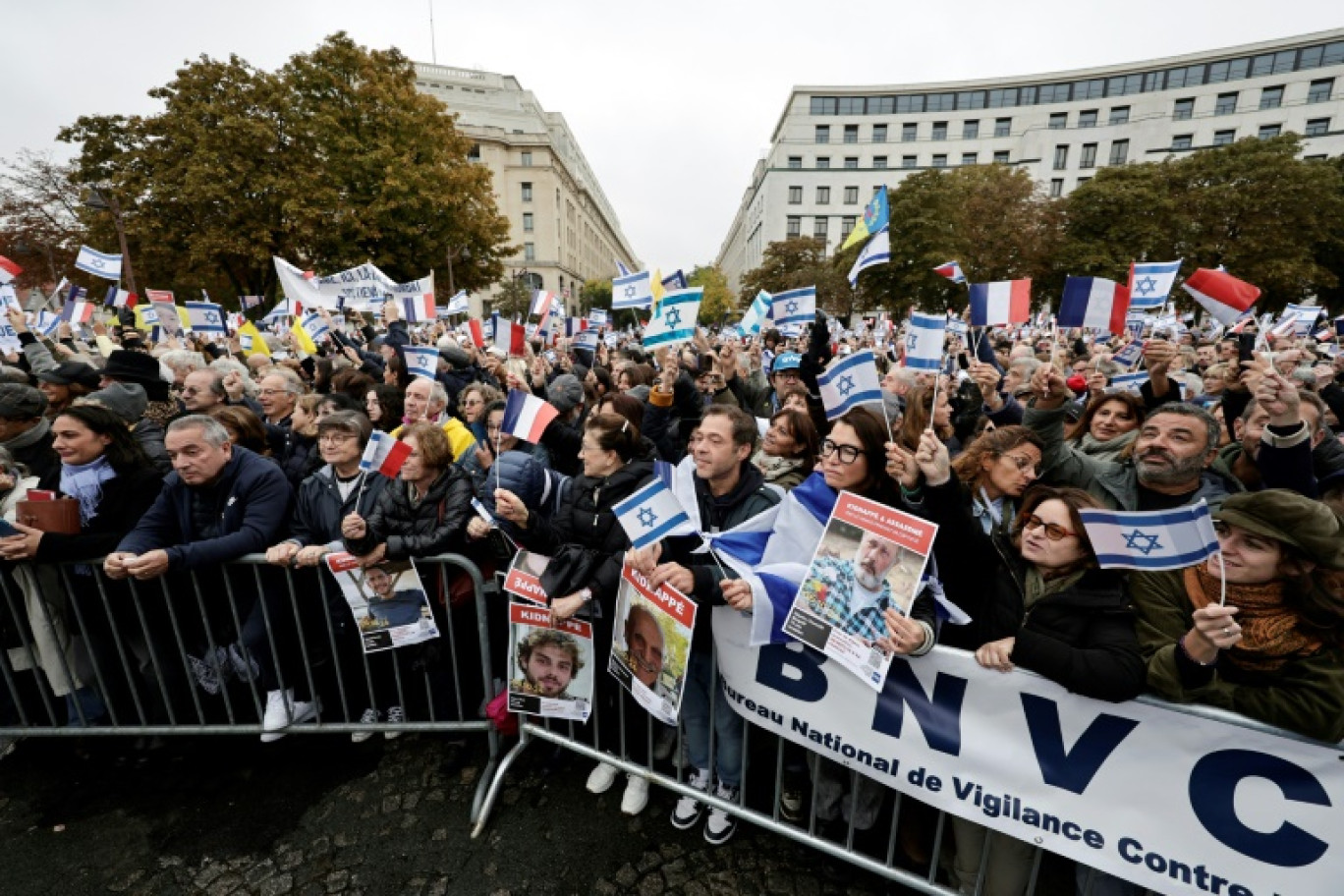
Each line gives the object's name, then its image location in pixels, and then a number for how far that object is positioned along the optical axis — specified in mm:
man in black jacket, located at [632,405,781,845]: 2975
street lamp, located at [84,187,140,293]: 14086
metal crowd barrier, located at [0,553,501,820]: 3273
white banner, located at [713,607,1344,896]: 1808
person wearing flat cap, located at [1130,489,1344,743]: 1728
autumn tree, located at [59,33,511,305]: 22281
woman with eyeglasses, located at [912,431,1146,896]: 1980
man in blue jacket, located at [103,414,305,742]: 3230
